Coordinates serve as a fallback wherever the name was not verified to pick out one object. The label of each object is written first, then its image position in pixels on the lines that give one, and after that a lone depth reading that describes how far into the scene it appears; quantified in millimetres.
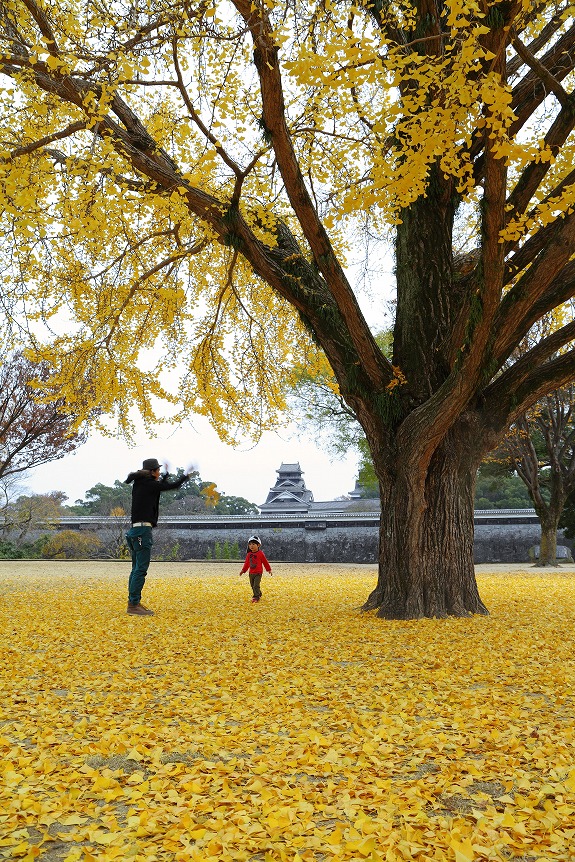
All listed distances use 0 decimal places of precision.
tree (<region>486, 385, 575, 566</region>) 20188
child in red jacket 9375
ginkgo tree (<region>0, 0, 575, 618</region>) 5285
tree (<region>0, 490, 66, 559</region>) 25688
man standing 7840
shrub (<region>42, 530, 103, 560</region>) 26359
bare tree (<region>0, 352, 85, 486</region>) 19297
